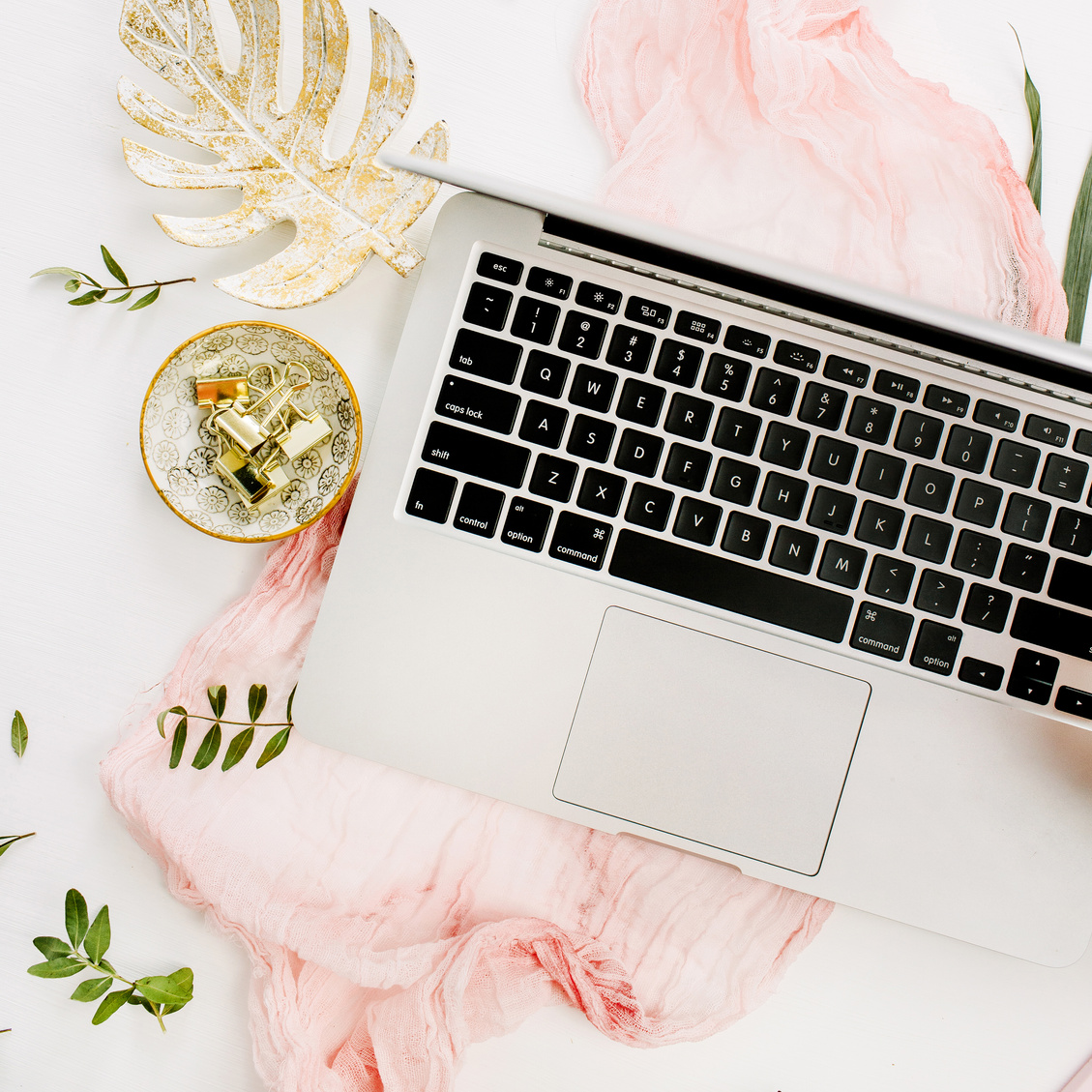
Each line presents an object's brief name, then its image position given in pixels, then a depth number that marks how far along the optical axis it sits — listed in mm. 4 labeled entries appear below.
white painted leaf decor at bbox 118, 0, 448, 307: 531
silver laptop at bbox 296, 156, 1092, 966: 498
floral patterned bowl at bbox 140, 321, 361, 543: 540
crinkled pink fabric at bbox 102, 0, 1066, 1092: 574
